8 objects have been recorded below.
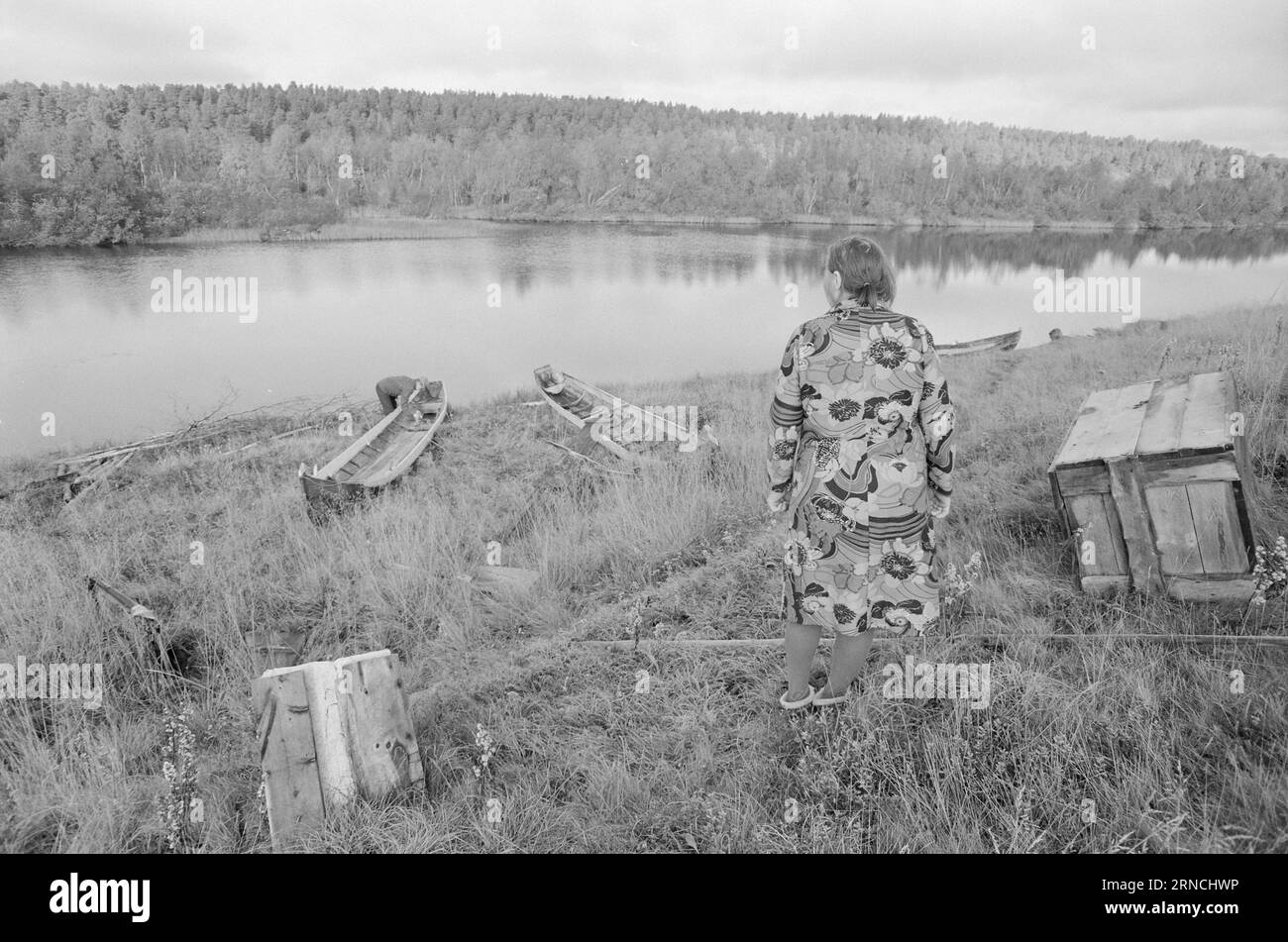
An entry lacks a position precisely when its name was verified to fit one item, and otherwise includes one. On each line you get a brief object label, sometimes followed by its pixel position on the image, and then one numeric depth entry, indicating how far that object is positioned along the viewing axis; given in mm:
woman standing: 2826
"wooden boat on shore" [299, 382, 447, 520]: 8008
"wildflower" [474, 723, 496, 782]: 3186
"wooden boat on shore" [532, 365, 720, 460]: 9719
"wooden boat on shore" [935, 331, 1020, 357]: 18562
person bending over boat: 13648
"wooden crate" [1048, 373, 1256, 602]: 3598
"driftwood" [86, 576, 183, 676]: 4434
